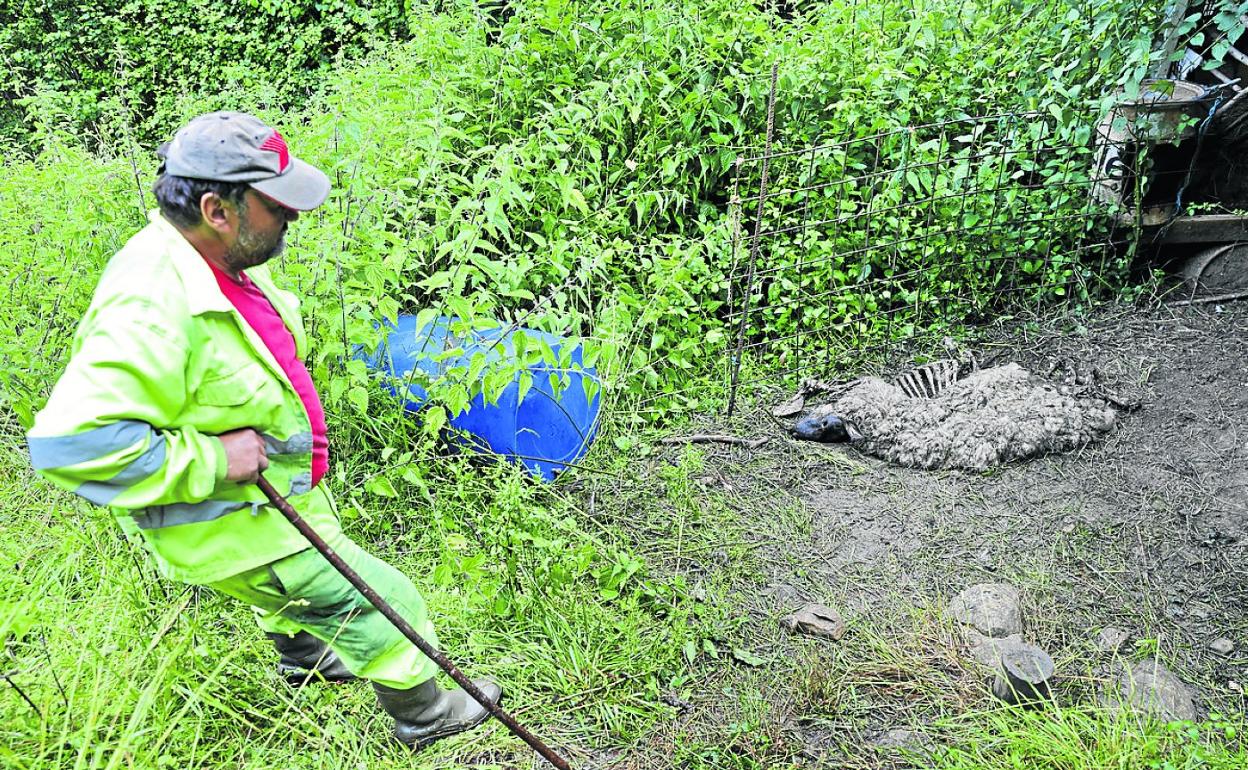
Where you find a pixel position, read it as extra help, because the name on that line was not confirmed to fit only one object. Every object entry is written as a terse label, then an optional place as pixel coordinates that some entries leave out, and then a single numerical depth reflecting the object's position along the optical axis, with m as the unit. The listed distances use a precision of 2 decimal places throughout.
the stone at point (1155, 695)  2.64
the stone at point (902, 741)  2.67
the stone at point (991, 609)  3.00
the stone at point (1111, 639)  2.93
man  1.89
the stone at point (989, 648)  2.84
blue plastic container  3.69
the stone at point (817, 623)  3.07
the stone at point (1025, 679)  2.68
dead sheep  3.87
